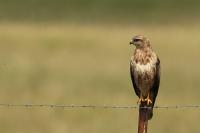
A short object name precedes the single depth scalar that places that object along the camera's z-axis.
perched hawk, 19.42
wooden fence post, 16.28
